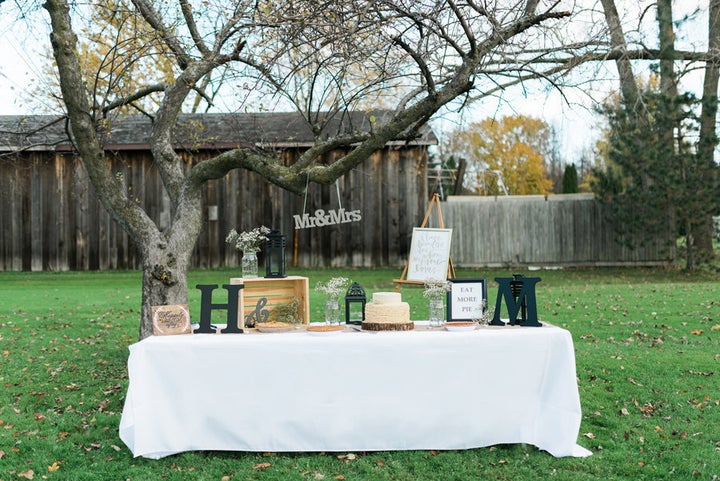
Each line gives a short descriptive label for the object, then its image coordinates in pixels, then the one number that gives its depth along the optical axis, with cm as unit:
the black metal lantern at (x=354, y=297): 525
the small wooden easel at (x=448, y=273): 1230
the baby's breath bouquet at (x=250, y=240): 548
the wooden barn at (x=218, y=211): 1903
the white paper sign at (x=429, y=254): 1280
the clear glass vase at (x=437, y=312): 506
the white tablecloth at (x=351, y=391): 455
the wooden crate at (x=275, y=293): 536
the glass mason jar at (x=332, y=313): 496
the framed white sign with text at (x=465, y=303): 511
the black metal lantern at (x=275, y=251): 555
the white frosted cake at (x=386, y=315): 482
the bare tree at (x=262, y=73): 543
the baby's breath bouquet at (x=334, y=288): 502
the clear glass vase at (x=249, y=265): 553
